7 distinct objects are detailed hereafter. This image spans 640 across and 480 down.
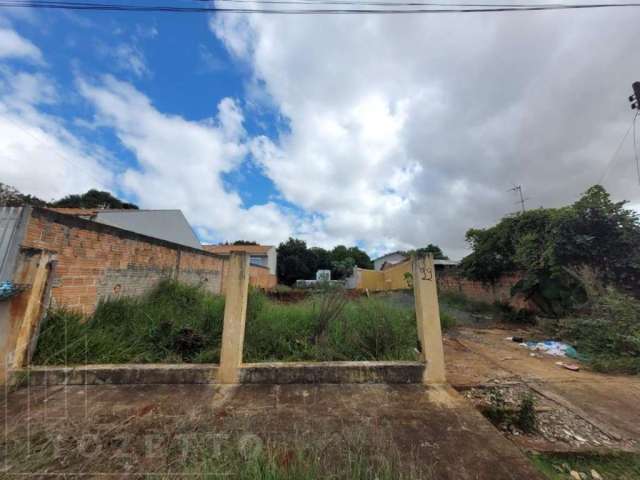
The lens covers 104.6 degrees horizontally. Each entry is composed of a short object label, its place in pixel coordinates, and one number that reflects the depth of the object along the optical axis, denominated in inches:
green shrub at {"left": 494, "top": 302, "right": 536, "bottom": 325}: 323.3
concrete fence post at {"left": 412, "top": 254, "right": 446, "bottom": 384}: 121.2
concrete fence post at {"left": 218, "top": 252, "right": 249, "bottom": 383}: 120.8
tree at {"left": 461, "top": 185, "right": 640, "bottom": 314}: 243.9
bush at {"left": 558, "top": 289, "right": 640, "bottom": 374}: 157.9
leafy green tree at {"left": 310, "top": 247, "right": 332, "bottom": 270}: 1210.6
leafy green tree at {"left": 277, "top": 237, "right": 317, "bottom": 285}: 1135.6
